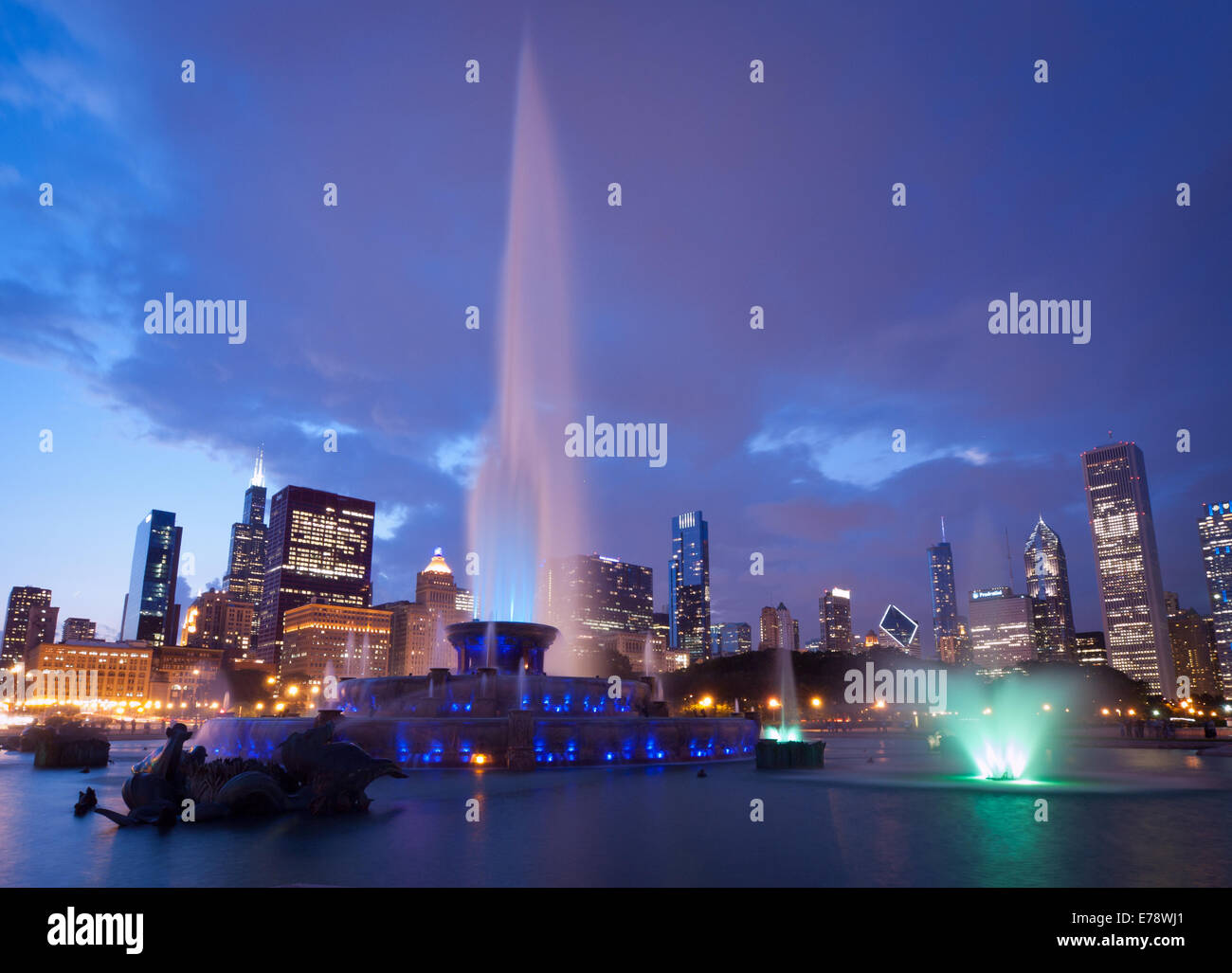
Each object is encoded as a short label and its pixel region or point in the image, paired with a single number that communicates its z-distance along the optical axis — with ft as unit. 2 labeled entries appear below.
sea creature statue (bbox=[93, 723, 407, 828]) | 67.05
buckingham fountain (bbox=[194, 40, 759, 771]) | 123.13
